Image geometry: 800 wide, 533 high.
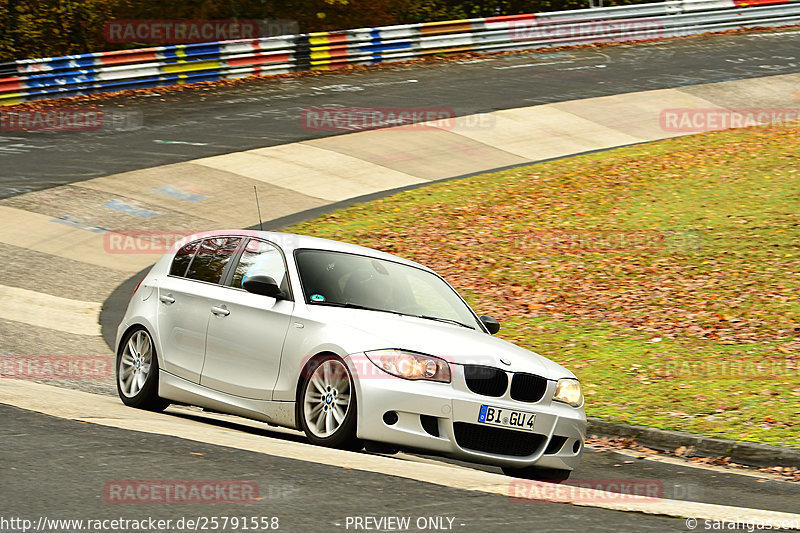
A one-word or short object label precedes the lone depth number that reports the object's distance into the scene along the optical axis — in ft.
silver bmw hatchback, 50.16
